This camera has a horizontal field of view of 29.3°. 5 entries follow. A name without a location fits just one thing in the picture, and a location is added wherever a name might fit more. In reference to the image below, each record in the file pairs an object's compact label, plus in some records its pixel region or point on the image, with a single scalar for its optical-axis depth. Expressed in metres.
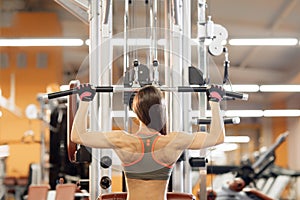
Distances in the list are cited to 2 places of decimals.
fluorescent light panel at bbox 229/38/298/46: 8.62
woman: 2.71
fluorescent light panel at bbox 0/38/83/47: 8.62
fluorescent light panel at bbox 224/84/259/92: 10.39
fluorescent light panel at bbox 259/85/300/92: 11.55
